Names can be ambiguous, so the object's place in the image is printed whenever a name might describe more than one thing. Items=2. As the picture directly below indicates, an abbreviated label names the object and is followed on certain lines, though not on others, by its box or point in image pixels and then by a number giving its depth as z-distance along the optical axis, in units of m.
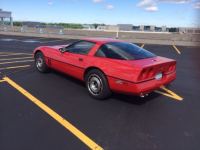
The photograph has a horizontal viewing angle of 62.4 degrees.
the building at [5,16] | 38.18
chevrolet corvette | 3.43
